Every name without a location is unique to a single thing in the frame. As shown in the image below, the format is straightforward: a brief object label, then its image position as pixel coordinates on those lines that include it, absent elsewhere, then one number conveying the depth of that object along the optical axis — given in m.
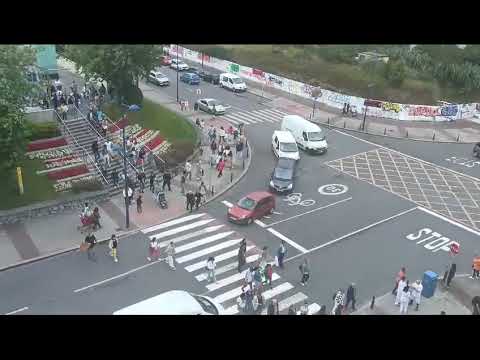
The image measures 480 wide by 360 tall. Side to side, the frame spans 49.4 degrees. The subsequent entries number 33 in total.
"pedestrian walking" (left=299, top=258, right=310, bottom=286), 21.04
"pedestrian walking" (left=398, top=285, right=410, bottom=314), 18.88
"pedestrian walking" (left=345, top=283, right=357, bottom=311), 19.00
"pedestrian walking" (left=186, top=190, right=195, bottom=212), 26.84
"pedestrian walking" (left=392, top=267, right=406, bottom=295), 19.86
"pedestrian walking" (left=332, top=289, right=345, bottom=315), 18.62
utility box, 19.97
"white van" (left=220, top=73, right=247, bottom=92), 50.22
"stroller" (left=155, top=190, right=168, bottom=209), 27.12
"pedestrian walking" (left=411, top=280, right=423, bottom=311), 19.17
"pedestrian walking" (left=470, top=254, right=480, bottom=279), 21.47
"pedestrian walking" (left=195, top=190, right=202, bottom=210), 27.03
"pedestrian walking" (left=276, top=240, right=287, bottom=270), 22.22
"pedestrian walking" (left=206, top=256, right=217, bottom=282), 20.87
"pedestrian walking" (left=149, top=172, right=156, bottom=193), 28.55
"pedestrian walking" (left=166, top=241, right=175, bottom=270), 21.81
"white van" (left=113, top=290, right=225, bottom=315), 16.58
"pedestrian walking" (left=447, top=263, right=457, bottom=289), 20.43
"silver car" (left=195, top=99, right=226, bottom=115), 42.88
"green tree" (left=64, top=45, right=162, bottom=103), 33.00
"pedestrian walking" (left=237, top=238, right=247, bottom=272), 22.00
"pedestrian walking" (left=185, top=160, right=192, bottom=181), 30.56
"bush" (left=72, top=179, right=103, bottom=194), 27.51
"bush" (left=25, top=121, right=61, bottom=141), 30.23
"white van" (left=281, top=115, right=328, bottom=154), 35.66
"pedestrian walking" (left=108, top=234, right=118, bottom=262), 22.19
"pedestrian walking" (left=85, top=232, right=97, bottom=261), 22.22
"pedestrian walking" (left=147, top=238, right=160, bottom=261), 22.39
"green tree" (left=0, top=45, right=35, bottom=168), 23.89
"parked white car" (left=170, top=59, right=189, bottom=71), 56.62
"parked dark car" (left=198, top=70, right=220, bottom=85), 52.44
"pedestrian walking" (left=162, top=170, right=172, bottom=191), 28.67
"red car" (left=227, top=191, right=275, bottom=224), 25.94
